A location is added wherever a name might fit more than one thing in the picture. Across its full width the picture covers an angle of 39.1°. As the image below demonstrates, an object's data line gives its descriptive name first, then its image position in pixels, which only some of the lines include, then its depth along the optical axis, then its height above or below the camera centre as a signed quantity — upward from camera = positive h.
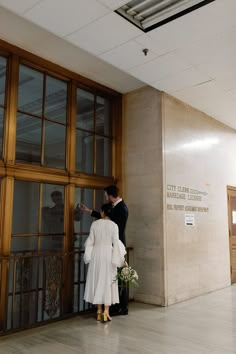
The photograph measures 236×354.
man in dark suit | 4.40 +0.12
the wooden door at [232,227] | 6.63 -0.03
